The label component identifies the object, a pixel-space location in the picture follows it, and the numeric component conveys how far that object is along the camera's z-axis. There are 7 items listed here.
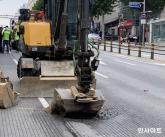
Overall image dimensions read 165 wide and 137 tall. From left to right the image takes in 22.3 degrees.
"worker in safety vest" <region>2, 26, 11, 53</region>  27.95
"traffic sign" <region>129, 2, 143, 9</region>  53.99
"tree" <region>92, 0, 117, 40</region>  58.60
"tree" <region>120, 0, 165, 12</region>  57.35
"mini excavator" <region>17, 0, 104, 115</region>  8.24
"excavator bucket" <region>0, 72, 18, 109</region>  9.18
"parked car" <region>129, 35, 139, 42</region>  56.05
